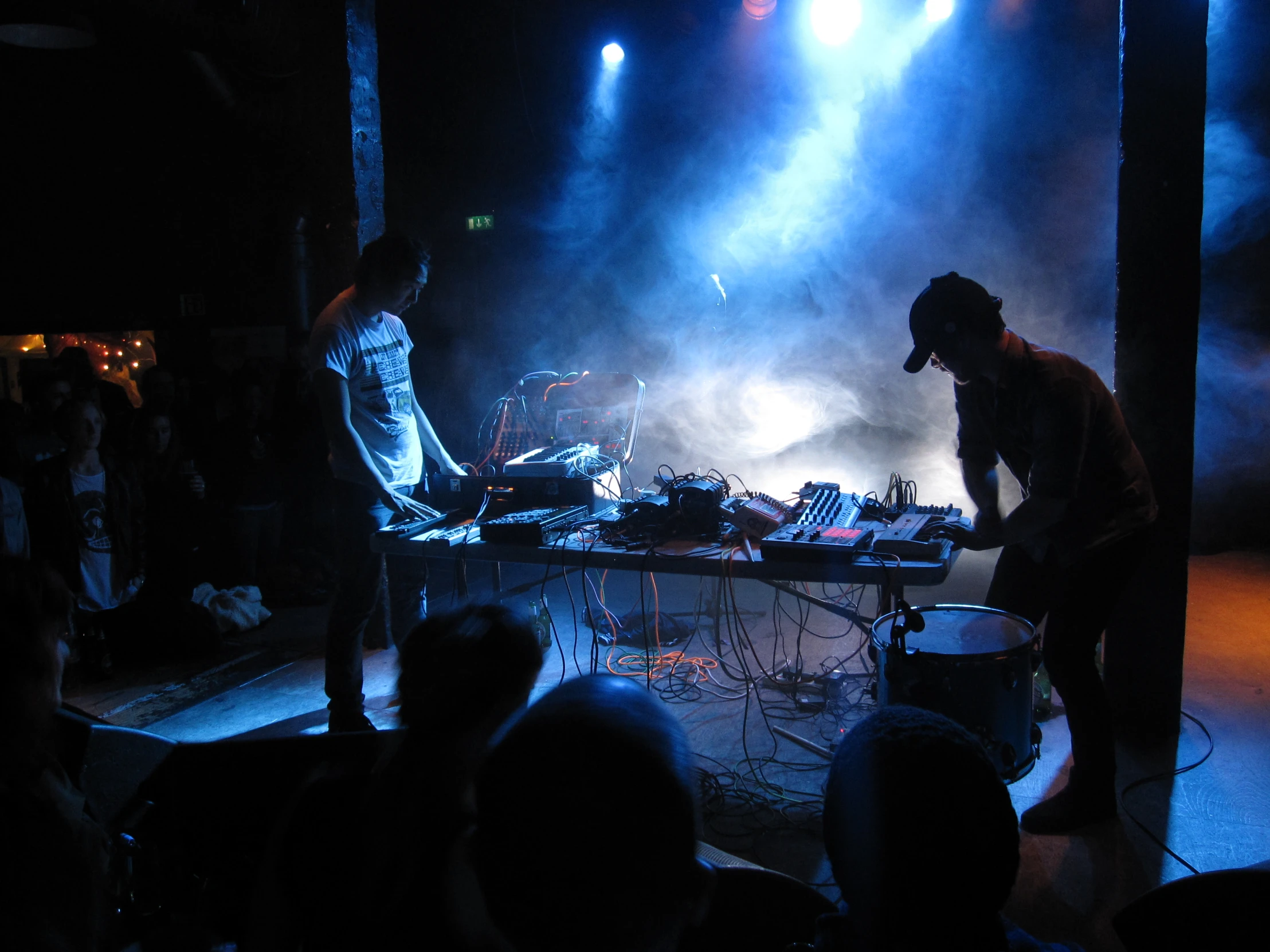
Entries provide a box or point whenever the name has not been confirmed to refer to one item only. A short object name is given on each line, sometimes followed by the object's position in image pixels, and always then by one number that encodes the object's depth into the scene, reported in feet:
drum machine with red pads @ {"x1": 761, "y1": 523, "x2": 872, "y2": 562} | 8.30
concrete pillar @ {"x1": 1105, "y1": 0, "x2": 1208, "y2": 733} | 10.61
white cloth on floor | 16.98
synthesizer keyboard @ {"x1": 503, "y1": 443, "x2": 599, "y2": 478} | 11.08
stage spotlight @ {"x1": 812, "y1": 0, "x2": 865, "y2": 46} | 21.81
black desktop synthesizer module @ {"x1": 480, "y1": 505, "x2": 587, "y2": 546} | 9.77
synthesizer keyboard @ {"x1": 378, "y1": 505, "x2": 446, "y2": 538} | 10.69
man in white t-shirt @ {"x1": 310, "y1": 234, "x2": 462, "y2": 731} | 10.65
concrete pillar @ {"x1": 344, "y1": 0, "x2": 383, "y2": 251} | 17.21
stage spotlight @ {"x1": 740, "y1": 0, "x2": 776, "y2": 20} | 22.85
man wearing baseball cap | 7.92
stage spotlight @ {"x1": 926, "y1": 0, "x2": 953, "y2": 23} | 21.47
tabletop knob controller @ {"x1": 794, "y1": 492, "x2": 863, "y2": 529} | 9.55
